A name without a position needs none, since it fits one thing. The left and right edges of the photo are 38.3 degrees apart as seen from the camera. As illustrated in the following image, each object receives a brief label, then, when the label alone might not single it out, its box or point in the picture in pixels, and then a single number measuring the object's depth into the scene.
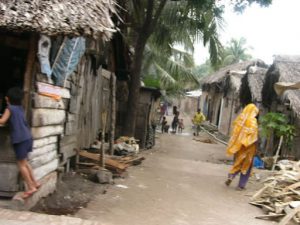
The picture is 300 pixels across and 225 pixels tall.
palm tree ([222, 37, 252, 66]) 50.06
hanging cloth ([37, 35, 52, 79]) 6.13
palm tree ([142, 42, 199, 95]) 25.91
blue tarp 7.13
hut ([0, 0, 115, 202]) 5.51
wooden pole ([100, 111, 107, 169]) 9.41
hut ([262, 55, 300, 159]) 13.89
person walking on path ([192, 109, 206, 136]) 27.56
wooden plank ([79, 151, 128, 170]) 10.01
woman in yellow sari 9.60
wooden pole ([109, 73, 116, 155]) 10.64
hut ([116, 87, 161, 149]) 17.12
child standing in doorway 5.60
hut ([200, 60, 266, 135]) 25.94
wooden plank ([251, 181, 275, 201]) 8.84
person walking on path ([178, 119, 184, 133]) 30.23
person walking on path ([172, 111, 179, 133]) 29.31
